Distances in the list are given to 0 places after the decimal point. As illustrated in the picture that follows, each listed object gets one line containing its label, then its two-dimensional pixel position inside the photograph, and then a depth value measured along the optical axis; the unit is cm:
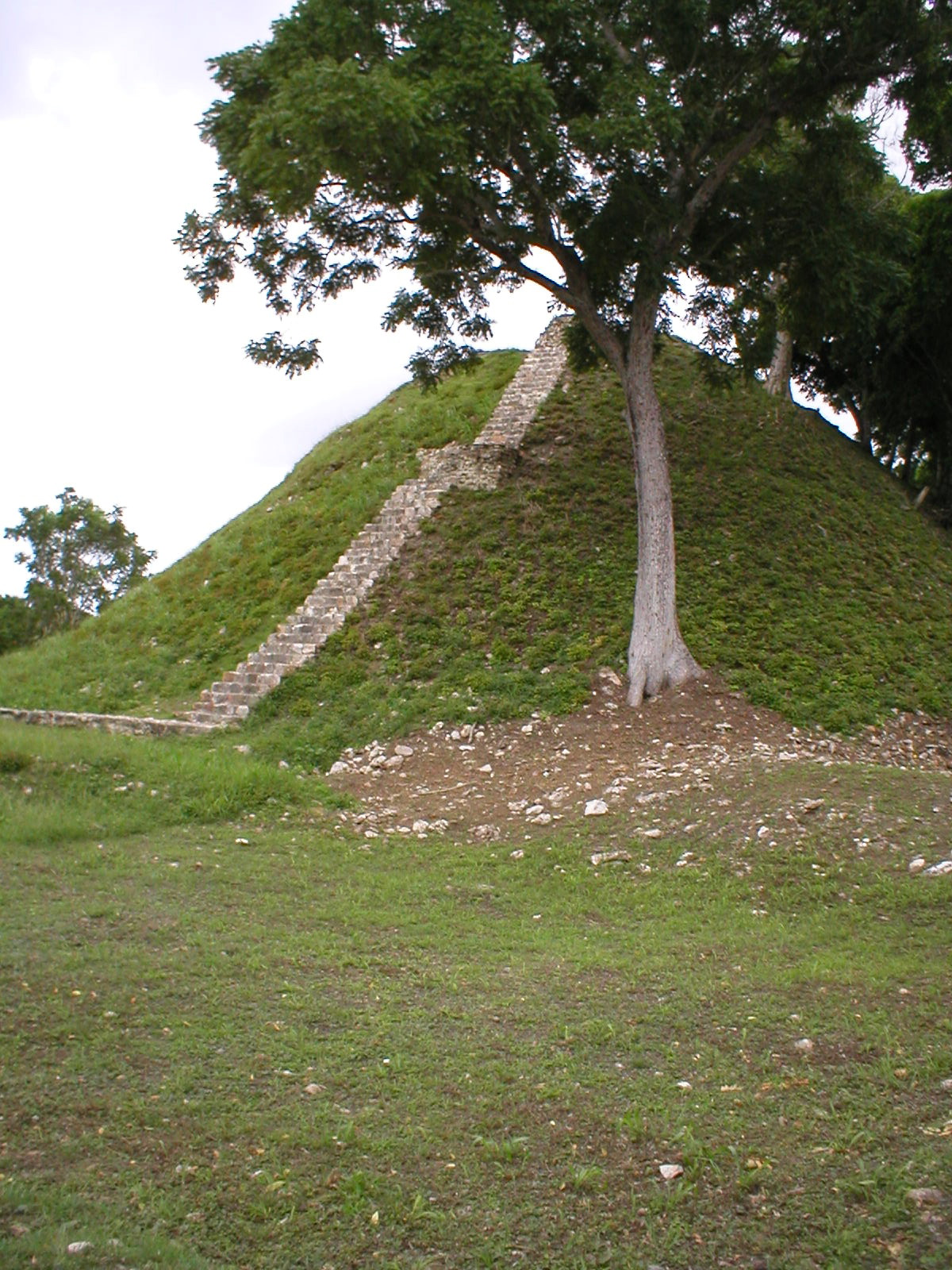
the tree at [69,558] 3450
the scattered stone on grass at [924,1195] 355
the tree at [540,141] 1070
